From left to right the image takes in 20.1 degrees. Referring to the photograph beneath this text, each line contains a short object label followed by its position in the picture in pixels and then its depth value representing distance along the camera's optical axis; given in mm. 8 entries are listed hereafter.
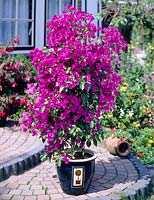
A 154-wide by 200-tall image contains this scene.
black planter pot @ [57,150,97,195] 4812
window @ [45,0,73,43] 10930
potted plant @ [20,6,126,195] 4562
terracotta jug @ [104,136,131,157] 6494
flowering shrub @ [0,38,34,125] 7755
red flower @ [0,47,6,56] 8008
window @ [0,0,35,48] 10023
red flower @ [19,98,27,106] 7801
